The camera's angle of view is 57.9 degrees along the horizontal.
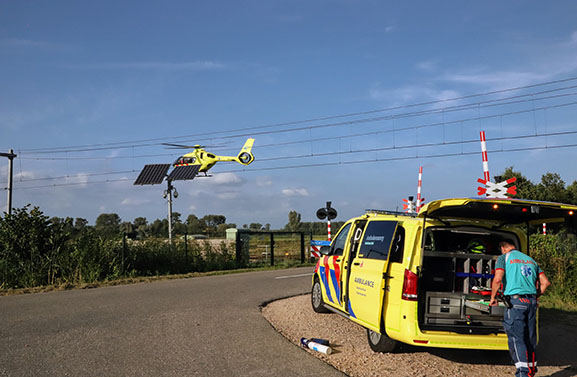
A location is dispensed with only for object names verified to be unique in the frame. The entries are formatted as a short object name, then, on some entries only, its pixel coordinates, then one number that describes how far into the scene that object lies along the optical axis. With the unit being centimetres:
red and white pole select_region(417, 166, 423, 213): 1535
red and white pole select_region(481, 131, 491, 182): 1413
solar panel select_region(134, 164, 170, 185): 4103
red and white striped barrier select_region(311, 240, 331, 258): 1456
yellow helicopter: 4122
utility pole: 2822
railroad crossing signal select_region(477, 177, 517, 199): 1321
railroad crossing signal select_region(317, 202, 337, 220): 2119
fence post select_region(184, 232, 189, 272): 2215
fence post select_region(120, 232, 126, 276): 1941
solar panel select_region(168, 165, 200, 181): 4031
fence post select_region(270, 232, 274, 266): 2605
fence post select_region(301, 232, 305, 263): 2817
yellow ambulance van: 658
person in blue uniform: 589
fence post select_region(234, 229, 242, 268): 2491
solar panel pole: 3559
